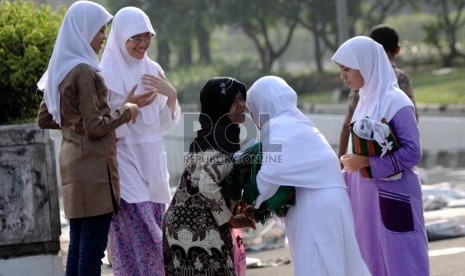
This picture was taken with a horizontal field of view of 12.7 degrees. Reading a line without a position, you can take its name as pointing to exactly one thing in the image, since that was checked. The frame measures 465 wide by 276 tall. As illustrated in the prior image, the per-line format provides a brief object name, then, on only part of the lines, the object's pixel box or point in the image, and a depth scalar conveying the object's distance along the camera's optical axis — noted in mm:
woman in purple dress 10692
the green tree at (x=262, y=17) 49093
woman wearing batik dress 10062
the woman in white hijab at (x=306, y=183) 9976
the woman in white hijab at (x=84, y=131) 10677
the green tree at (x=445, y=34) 47779
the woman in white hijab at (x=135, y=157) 11636
